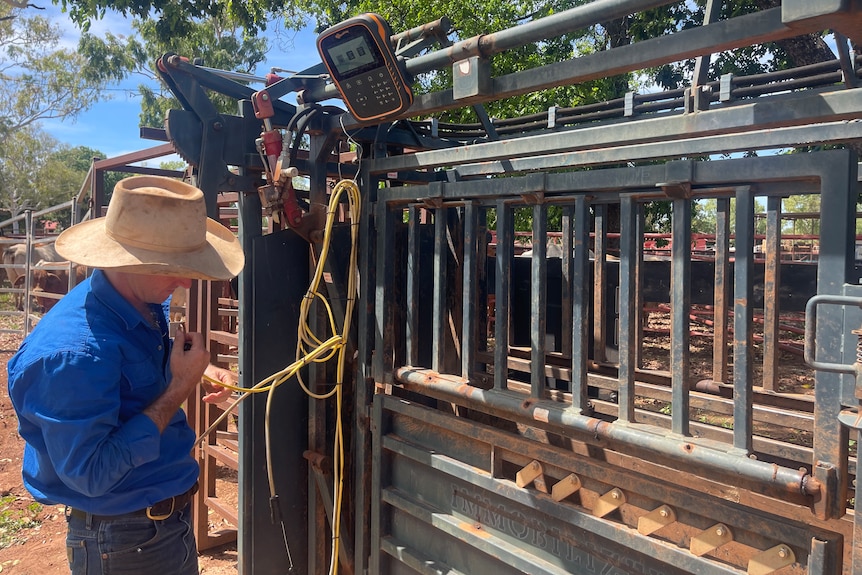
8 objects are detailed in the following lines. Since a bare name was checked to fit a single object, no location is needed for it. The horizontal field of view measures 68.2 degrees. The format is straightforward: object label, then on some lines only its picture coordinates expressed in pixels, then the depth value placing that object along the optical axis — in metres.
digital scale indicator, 2.42
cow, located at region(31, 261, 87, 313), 15.88
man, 1.98
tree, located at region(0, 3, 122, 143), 34.91
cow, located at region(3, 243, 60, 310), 15.83
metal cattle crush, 1.73
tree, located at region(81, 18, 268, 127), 24.55
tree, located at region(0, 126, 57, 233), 40.50
